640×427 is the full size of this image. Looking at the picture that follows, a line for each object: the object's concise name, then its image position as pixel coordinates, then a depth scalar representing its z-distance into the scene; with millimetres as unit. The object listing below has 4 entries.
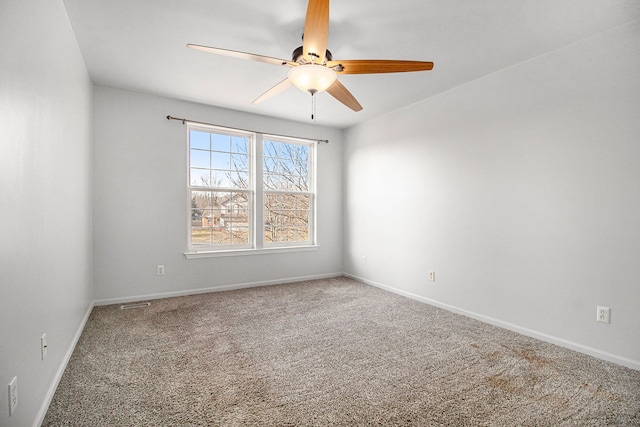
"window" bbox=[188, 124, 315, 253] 4352
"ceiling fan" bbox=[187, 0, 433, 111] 1977
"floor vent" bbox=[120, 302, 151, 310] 3584
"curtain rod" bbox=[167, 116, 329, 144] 4021
